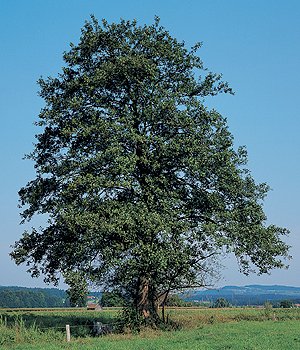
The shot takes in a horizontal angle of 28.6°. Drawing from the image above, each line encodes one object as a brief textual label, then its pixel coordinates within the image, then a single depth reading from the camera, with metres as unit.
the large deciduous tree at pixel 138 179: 30.73
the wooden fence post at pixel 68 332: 28.27
